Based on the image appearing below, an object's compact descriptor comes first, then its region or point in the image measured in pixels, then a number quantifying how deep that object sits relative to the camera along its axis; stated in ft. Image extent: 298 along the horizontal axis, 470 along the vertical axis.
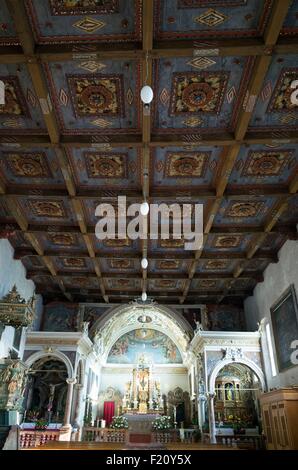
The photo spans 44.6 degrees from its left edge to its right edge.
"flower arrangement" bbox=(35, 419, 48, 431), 51.00
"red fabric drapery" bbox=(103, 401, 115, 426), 77.36
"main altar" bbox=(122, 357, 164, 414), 76.32
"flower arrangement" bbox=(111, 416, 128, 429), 62.90
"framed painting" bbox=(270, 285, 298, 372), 42.91
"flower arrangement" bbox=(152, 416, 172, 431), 61.46
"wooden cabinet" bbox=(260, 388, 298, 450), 37.01
